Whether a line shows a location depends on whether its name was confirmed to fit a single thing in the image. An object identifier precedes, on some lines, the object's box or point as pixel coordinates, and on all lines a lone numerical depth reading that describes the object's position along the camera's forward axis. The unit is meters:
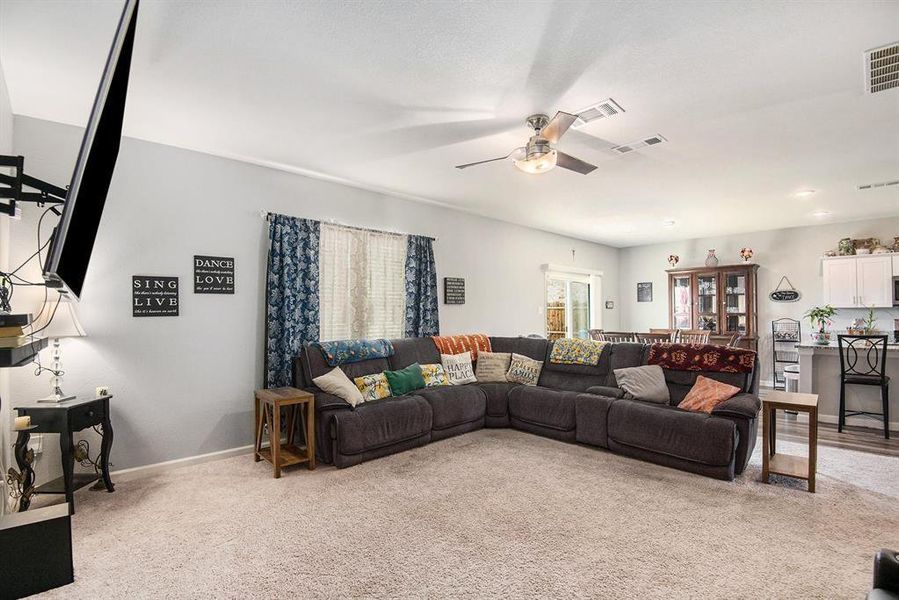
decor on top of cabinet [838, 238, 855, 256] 6.66
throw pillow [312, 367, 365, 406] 3.84
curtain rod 4.22
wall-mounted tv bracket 1.81
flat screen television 1.16
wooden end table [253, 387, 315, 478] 3.45
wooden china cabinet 7.48
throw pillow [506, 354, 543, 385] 5.08
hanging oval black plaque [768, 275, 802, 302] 7.27
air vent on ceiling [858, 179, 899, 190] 4.82
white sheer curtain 4.68
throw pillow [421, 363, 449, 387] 4.73
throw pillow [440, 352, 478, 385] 4.97
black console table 2.79
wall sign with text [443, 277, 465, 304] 5.88
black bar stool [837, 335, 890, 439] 4.70
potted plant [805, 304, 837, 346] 5.27
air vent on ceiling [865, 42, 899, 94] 2.39
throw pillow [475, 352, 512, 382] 5.19
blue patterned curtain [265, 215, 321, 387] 4.17
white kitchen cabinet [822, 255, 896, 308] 6.34
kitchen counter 4.99
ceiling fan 3.02
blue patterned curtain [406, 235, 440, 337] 5.38
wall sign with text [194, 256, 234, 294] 3.85
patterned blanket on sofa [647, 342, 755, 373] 3.89
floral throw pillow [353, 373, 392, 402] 4.15
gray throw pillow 4.09
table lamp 2.89
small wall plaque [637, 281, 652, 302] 9.02
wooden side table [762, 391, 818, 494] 3.14
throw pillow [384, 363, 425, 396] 4.37
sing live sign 3.53
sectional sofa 3.44
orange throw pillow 3.67
